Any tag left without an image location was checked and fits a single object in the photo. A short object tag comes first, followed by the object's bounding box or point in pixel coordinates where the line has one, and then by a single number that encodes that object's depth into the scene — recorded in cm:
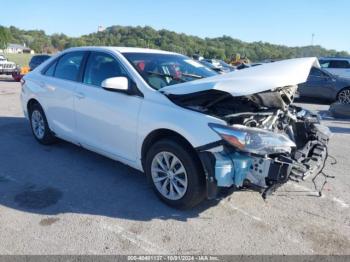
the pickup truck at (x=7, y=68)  2277
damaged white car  354
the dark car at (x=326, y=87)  1294
